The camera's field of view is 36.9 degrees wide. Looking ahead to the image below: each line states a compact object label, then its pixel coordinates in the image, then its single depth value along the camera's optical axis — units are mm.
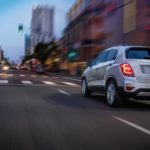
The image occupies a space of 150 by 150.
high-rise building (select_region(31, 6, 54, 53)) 78695
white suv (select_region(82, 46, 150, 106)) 5825
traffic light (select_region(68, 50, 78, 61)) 38659
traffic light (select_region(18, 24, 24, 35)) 29188
